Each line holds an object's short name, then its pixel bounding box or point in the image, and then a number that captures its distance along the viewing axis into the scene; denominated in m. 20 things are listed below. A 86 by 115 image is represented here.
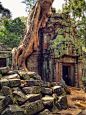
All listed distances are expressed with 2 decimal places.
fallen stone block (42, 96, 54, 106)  4.62
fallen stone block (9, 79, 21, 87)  4.79
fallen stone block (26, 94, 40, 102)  4.41
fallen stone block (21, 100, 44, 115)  3.96
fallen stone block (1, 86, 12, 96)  4.36
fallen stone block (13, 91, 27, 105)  4.23
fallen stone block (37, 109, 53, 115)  4.12
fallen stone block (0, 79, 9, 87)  4.67
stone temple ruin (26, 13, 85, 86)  10.66
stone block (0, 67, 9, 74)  5.63
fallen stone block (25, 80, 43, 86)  5.26
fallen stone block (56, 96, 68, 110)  5.22
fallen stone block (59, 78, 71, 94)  7.85
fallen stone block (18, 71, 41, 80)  5.81
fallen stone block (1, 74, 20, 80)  5.23
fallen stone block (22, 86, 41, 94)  4.79
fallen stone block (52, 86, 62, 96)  5.92
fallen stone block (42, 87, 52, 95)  5.47
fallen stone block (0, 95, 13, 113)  3.91
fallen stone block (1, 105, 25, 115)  3.50
